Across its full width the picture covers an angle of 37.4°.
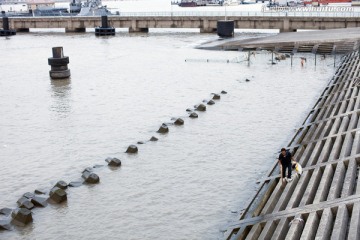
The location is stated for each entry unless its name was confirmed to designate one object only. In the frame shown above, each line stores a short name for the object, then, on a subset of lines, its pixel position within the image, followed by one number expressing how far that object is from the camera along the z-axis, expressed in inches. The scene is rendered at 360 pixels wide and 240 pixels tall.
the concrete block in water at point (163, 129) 1197.6
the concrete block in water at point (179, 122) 1266.0
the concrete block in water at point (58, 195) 820.6
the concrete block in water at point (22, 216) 752.3
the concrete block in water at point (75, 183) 892.6
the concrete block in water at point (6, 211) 784.3
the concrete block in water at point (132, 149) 1055.6
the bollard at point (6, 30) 4250.5
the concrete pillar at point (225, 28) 3344.0
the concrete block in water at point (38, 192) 853.2
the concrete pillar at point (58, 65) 2005.4
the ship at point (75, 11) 5369.1
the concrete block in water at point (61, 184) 866.8
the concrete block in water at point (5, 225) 743.1
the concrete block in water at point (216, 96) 1542.6
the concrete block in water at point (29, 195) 834.3
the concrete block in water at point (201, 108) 1402.6
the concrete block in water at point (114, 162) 976.9
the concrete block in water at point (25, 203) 795.4
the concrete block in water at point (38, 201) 815.7
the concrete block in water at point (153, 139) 1134.7
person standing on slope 739.4
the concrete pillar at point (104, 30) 3978.8
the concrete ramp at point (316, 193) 593.0
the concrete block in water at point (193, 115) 1331.3
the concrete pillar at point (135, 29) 4143.7
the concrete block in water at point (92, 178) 895.1
